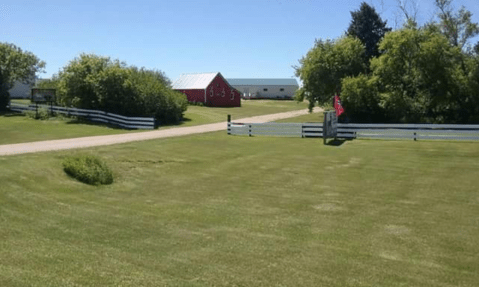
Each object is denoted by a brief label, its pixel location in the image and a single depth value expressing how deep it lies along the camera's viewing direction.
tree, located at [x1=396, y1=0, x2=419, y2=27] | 41.38
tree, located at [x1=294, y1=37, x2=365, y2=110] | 43.81
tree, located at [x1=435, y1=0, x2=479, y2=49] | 51.41
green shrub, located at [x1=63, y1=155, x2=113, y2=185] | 13.66
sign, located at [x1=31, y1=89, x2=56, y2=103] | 41.75
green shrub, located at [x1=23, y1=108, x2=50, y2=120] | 42.34
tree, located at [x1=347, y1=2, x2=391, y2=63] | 59.11
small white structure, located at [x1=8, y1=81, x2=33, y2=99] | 80.44
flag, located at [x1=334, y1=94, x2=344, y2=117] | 28.83
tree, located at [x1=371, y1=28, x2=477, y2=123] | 37.75
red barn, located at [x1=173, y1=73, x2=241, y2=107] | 78.62
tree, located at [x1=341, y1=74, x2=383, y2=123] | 39.25
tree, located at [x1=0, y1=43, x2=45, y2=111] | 52.25
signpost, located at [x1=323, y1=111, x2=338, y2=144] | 26.91
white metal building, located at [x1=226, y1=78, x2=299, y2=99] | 119.25
